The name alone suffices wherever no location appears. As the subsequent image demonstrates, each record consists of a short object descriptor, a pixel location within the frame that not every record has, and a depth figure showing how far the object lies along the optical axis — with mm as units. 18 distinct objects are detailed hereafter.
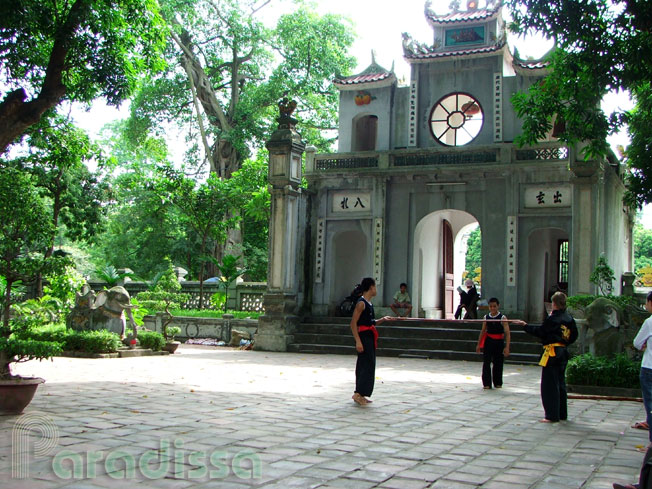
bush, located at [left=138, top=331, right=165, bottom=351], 15734
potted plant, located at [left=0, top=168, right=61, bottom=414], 6812
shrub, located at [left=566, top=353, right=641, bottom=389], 9805
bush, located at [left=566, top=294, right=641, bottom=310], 12086
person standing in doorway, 18125
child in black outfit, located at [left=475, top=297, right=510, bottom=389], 10117
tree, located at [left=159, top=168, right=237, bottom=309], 24797
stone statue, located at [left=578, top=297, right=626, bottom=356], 10641
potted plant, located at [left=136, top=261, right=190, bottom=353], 20719
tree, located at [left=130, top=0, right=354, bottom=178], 29469
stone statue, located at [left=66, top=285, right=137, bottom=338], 15211
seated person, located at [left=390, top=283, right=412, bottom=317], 18031
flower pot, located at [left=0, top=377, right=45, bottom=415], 6707
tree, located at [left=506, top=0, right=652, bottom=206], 9664
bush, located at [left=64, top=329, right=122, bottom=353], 14484
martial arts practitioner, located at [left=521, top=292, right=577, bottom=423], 7434
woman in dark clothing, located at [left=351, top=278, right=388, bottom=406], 8273
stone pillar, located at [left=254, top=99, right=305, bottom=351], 17438
